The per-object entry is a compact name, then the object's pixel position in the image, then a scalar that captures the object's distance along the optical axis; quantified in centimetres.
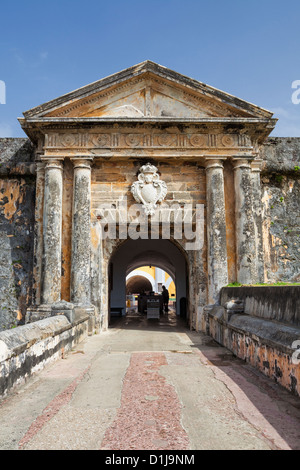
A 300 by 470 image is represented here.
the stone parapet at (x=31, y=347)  356
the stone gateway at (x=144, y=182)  863
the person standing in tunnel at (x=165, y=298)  1996
